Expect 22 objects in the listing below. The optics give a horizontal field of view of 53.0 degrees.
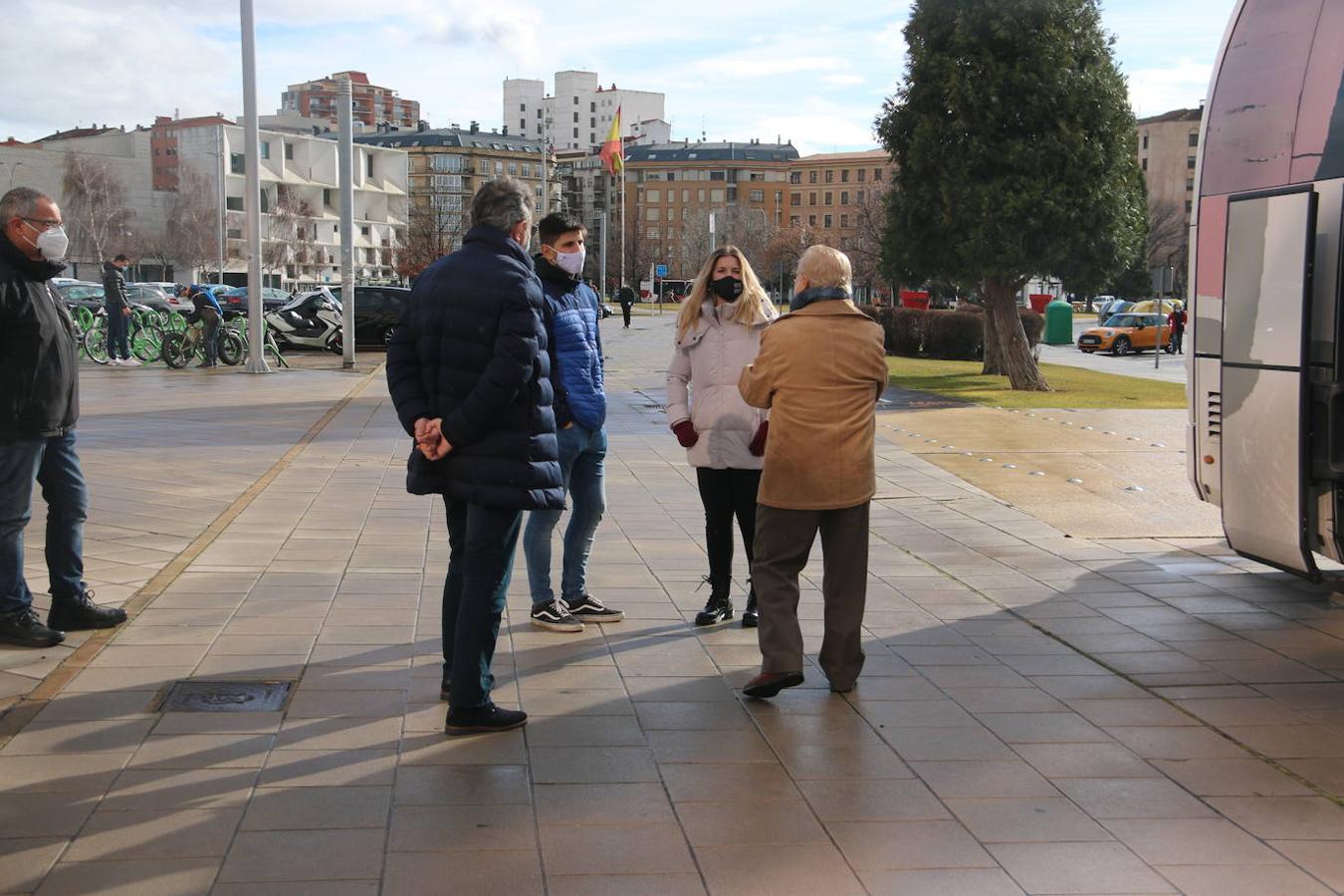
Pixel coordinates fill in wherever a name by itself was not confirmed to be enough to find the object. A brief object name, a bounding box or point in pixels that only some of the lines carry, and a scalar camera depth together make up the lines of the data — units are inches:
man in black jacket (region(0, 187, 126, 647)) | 230.5
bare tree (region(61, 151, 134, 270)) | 3341.5
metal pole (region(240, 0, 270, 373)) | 951.0
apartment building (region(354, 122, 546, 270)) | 6186.0
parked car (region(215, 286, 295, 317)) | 1540.4
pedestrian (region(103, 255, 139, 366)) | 957.8
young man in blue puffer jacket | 248.5
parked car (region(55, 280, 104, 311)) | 1282.0
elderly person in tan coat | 213.8
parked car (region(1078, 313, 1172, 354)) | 1807.3
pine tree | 914.1
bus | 253.4
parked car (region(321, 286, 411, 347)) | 1301.7
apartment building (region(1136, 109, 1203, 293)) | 5162.4
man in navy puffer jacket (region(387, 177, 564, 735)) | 187.5
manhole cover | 203.9
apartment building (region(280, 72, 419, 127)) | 7236.2
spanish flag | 2529.5
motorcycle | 1275.8
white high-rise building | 7726.4
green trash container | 2121.1
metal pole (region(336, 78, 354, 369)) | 1051.3
